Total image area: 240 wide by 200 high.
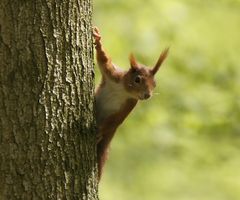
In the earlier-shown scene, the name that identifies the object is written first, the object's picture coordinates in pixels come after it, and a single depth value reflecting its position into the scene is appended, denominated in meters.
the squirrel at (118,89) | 8.33
